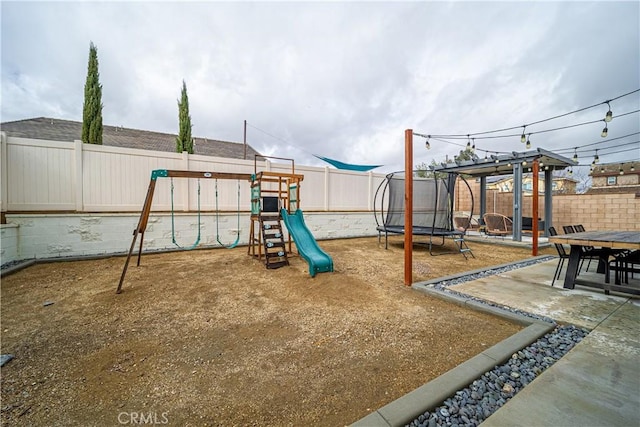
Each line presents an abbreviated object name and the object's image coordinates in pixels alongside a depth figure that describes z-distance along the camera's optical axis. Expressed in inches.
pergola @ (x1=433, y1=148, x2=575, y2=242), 275.1
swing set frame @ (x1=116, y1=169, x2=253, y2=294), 130.2
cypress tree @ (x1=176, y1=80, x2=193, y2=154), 319.6
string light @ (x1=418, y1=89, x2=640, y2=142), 162.6
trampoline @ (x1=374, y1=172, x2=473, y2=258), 240.4
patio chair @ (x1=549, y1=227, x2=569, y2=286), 129.0
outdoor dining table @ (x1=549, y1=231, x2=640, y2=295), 99.4
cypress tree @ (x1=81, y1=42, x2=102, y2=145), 256.2
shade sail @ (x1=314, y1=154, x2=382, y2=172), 432.8
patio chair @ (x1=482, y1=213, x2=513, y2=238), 307.6
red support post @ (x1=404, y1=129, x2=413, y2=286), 123.7
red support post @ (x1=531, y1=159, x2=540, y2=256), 201.3
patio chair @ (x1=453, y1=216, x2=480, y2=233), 326.6
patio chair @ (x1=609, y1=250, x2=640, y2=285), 113.2
